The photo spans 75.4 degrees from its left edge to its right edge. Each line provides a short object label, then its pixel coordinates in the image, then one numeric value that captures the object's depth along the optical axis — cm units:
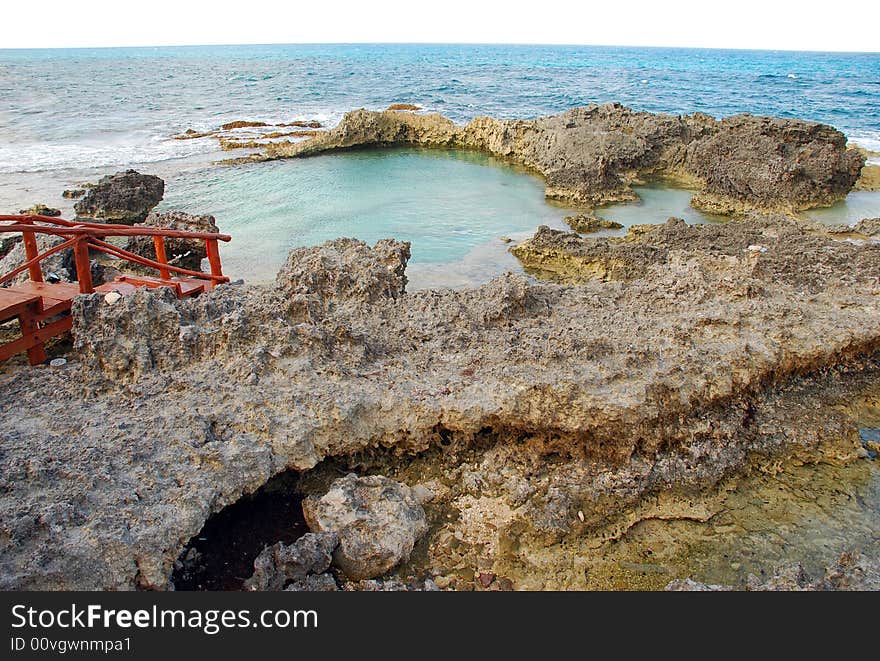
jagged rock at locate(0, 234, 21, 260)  800
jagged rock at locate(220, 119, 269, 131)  2356
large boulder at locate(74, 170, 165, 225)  1109
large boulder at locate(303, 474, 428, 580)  336
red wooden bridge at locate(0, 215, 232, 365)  456
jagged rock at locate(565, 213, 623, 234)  1067
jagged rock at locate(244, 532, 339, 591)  314
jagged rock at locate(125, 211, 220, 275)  842
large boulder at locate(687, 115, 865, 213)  1209
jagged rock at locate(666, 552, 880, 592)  311
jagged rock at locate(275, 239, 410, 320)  545
